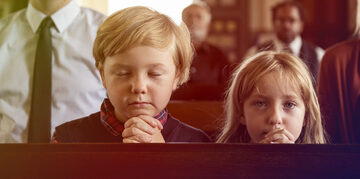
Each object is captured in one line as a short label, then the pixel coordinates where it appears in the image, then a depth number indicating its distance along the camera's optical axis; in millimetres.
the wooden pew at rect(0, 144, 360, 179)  1043
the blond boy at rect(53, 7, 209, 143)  1218
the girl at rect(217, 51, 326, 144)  1318
